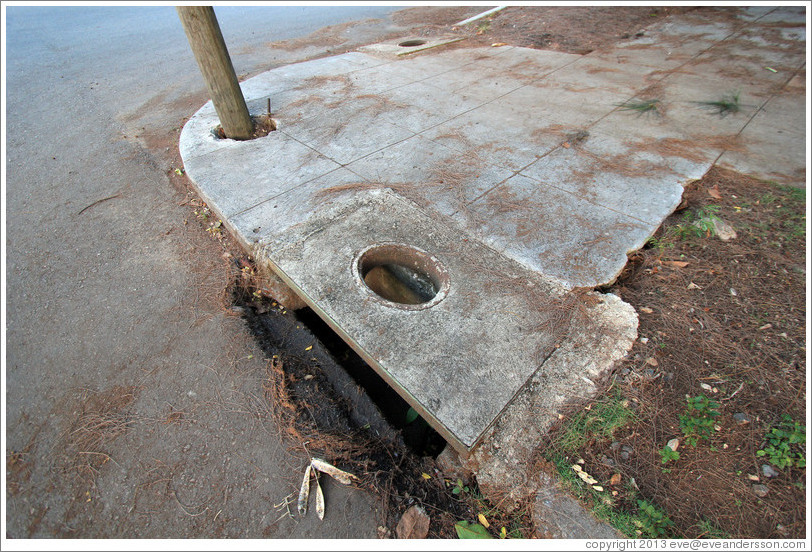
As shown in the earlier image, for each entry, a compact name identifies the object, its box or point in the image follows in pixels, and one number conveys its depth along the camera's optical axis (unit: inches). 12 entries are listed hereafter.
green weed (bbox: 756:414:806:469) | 74.0
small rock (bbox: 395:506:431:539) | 73.2
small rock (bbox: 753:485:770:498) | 70.5
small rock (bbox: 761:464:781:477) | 72.9
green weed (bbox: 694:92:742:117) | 192.2
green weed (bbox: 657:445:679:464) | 76.0
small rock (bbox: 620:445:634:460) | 77.8
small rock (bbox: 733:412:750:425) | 80.2
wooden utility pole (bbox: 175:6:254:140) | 147.3
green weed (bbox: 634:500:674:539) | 67.7
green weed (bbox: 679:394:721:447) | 79.1
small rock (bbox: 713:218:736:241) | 123.2
